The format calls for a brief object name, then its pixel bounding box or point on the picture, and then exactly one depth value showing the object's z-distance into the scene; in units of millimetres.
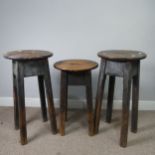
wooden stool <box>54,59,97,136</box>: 1908
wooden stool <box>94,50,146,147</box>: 1795
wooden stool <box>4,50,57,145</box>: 1827
